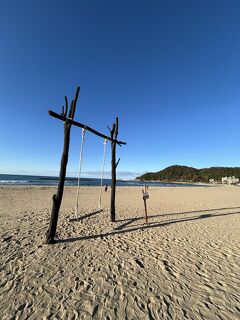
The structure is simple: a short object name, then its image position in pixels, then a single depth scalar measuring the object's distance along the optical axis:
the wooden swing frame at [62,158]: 5.48
